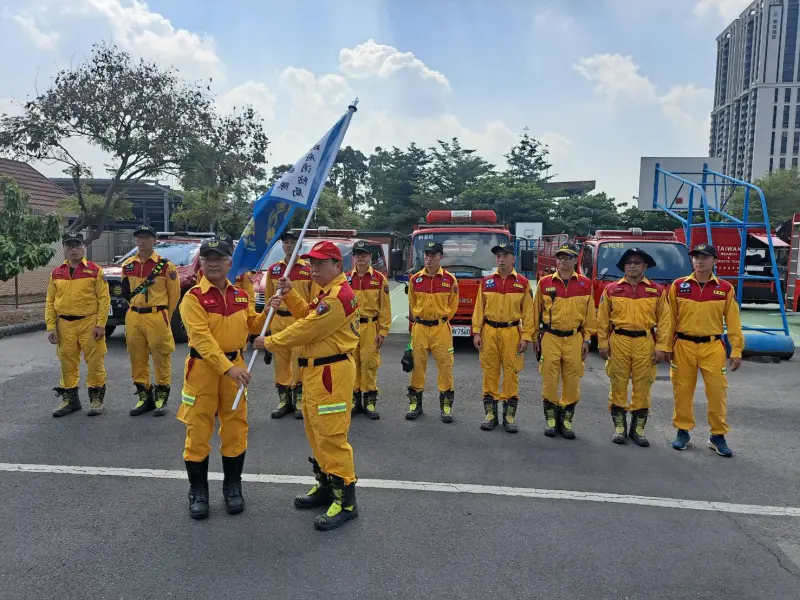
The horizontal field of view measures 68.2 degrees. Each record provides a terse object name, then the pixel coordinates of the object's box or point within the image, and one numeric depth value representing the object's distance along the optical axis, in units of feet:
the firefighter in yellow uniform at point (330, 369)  12.39
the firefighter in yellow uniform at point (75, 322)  20.56
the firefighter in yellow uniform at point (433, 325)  20.93
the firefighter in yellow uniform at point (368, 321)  21.12
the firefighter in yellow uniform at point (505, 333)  19.63
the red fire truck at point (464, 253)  33.04
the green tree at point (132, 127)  47.85
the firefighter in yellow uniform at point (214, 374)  12.80
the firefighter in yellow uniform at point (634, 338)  18.40
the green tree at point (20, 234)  37.24
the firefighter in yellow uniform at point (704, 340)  17.42
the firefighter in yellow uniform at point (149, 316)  20.83
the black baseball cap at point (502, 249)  19.88
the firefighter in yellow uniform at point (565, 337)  18.88
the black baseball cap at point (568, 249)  19.14
